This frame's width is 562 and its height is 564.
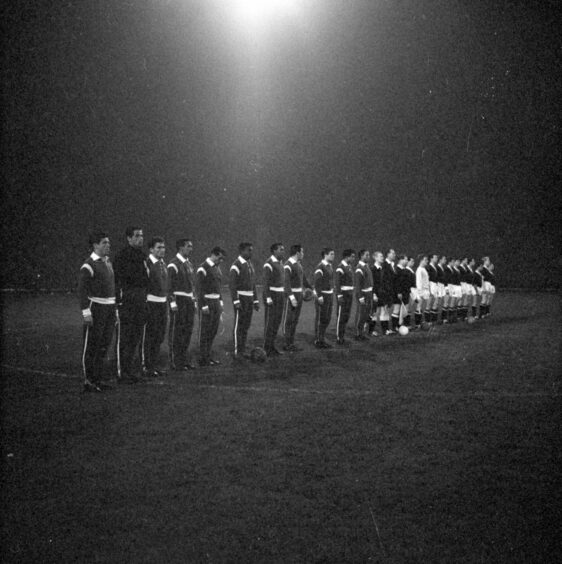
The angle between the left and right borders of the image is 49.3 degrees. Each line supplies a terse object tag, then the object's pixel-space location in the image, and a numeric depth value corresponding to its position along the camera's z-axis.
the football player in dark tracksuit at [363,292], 15.19
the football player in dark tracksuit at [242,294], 12.27
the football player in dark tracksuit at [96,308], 8.99
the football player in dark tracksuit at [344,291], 14.75
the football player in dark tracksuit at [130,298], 9.49
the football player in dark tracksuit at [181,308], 10.99
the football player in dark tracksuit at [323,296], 14.20
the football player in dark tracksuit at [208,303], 11.46
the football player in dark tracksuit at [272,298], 12.85
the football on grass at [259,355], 12.01
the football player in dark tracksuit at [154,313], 10.38
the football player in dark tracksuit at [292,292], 13.64
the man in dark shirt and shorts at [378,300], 16.29
